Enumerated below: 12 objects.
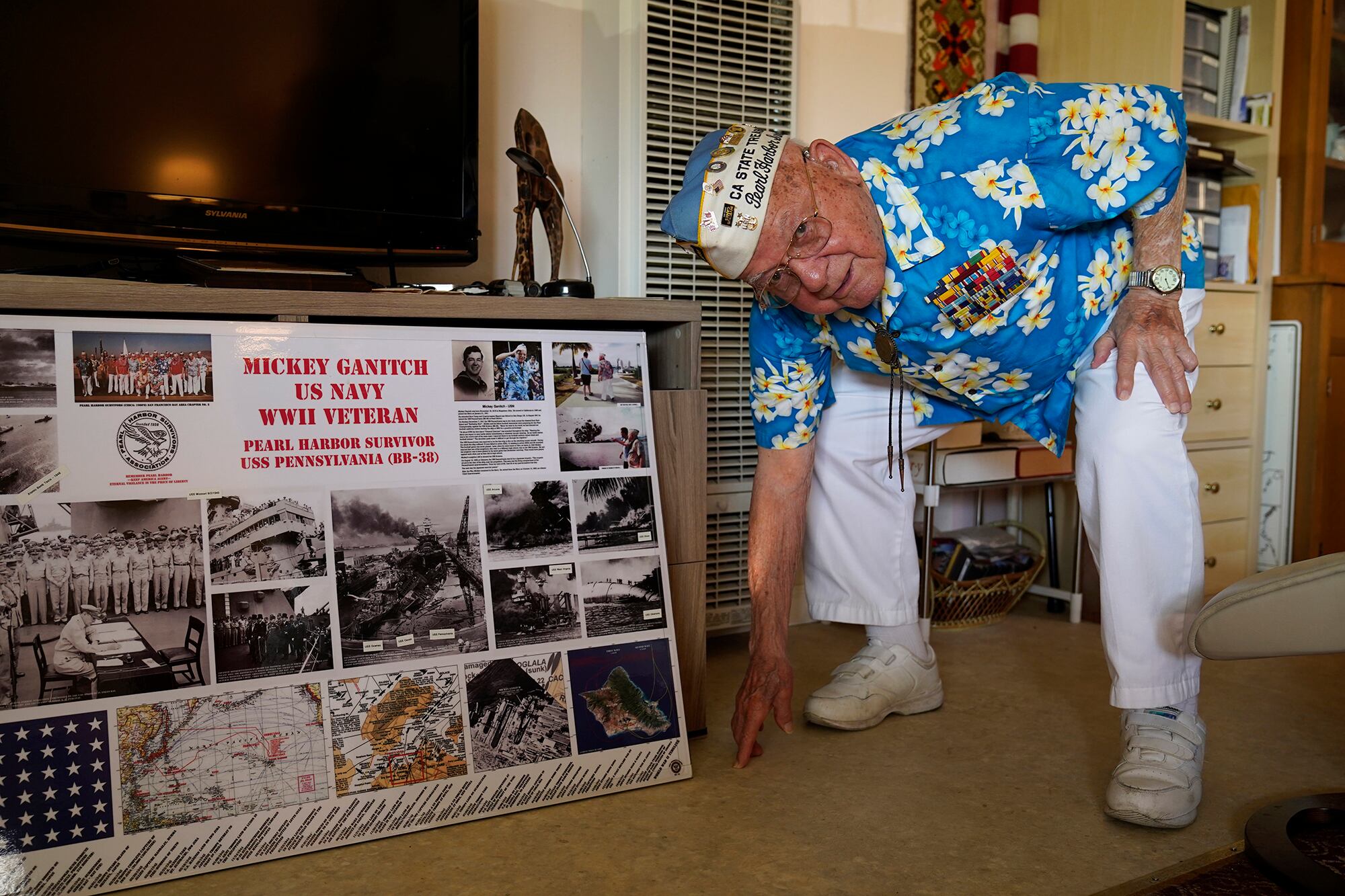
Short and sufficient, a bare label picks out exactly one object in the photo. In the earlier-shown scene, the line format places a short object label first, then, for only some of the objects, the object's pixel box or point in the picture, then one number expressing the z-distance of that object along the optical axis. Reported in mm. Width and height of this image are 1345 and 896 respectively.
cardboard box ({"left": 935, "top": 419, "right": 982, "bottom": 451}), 2135
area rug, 1029
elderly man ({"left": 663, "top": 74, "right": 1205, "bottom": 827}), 1113
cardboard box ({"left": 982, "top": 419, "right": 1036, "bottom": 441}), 2279
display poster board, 1021
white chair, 806
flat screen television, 1254
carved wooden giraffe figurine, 1584
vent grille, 1753
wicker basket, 2125
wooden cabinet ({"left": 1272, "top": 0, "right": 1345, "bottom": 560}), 2561
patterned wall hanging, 2309
